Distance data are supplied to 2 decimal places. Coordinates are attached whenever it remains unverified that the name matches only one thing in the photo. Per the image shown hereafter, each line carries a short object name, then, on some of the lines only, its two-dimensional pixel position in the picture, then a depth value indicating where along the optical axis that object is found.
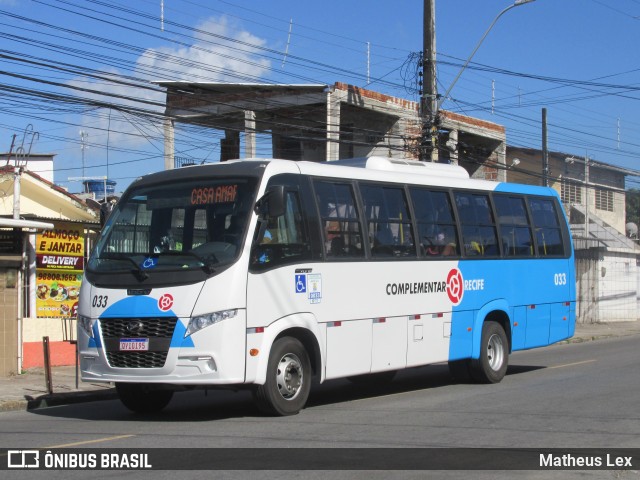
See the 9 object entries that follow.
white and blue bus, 10.43
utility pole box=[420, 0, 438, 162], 24.48
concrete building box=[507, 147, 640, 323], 35.09
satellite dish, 51.91
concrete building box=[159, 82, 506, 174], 29.38
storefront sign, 19.28
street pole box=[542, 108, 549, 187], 34.22
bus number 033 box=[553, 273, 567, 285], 16.52
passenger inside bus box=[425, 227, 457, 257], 13.80
